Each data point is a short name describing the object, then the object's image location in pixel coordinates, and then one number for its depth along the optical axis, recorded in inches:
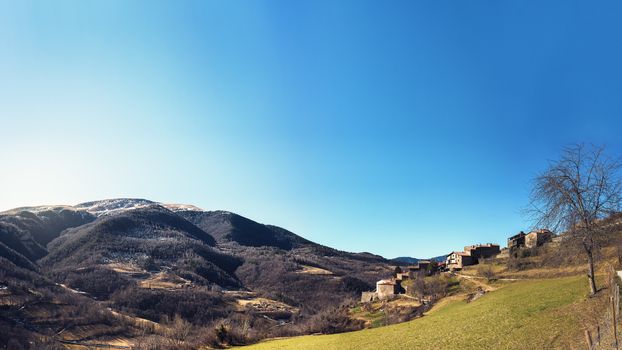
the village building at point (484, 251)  4190.5
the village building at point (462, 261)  4097.0
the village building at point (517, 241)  3579.2
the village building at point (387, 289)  3990.9
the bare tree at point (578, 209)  1075.3
